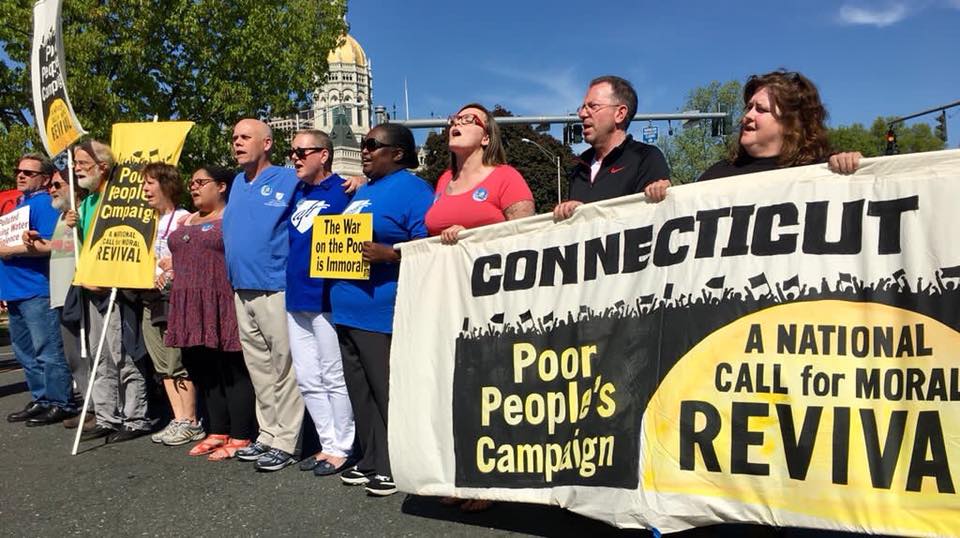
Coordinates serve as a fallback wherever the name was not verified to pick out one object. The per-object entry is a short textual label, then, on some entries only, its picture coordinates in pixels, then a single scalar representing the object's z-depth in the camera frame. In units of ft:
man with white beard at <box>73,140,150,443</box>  16.52
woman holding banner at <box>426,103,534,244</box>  11.27
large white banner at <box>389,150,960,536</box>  7.60
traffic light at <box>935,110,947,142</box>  93.24
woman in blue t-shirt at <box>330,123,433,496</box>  12.28
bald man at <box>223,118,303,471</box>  13.75
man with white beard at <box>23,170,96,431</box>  17.63
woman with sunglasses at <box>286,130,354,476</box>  13.26
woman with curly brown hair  9.08
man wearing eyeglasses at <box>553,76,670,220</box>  10.48
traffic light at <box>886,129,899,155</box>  87.18
